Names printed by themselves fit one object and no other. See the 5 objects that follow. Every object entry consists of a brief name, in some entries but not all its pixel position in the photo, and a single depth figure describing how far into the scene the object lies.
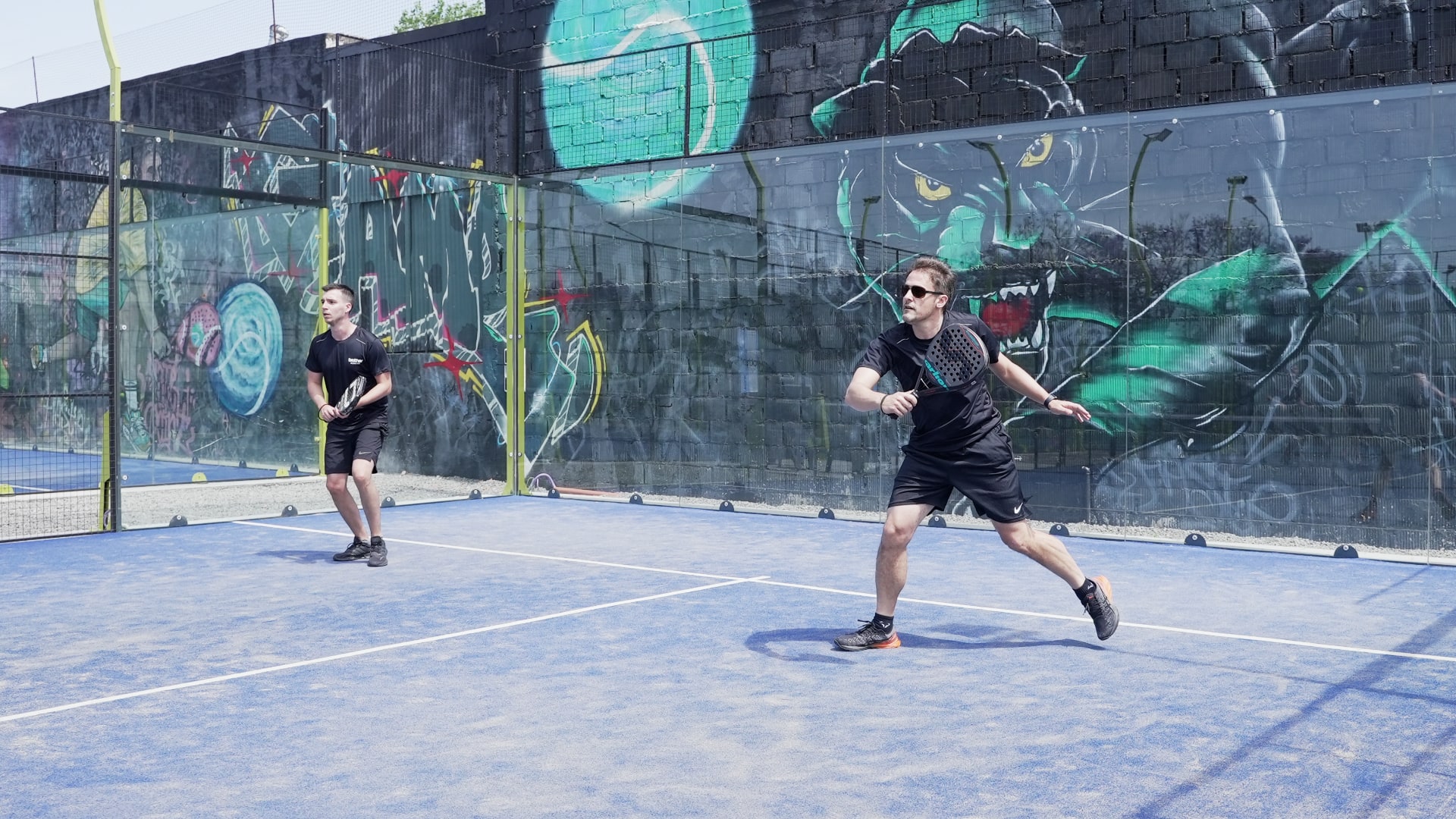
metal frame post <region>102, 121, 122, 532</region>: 10.28
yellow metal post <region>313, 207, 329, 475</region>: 14.70
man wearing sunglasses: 6.20
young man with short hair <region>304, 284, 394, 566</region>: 8.97
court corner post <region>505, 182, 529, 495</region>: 13.96
